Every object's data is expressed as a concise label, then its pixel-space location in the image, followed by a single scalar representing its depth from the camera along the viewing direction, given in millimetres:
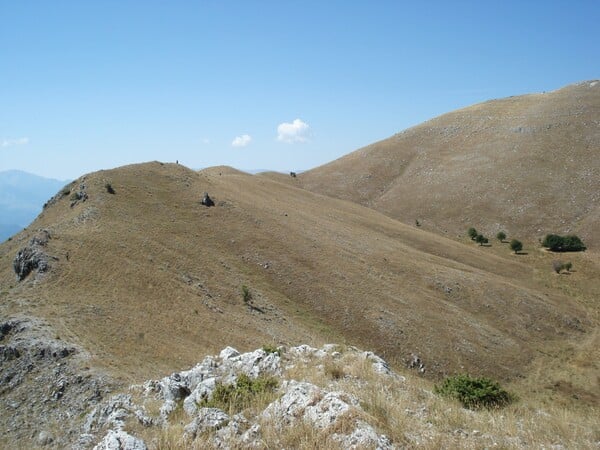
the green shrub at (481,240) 76375
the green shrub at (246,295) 35872
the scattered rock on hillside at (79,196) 45012
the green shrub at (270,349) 15141
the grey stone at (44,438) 15517
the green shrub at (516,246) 71875
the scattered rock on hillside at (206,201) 51688
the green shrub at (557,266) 63156
